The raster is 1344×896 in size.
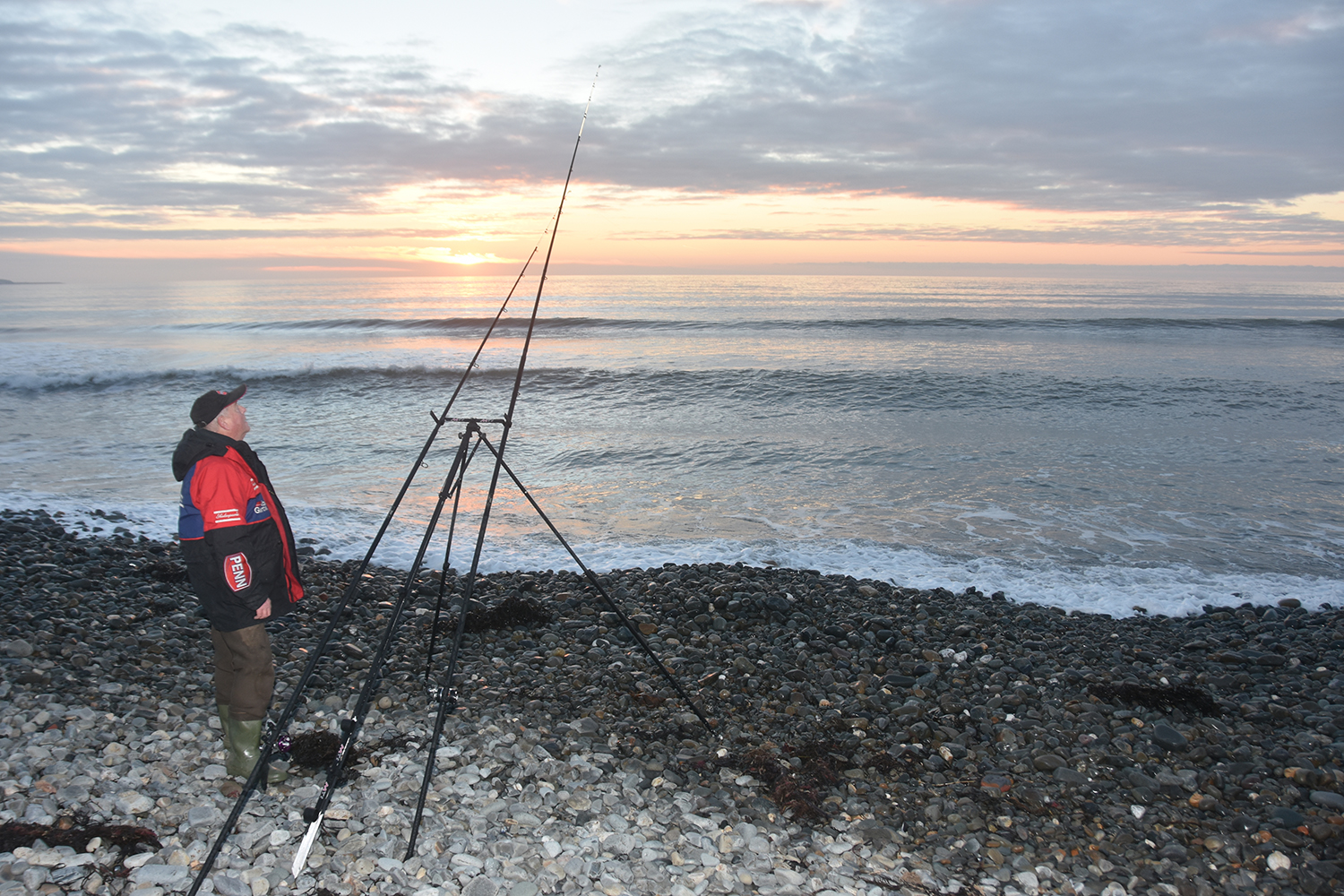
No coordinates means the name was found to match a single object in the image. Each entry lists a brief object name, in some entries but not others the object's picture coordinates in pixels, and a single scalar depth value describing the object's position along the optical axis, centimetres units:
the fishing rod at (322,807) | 315
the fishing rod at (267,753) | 300
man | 357
